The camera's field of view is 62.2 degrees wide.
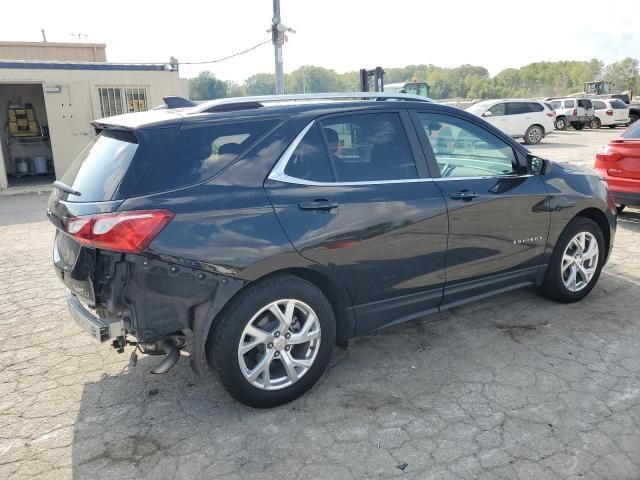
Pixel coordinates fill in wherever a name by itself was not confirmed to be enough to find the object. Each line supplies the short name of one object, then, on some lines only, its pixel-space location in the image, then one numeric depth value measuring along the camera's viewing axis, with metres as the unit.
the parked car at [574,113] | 28.68
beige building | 12.81
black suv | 2.85
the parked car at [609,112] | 29.19
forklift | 12.04
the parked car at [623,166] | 6.95
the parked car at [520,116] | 20.28
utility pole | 12.91
